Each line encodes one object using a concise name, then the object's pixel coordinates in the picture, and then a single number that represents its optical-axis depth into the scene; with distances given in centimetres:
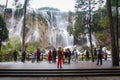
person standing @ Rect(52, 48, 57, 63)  928
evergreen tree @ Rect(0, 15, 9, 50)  1260
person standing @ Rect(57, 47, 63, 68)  662
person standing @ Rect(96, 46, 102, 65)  778
